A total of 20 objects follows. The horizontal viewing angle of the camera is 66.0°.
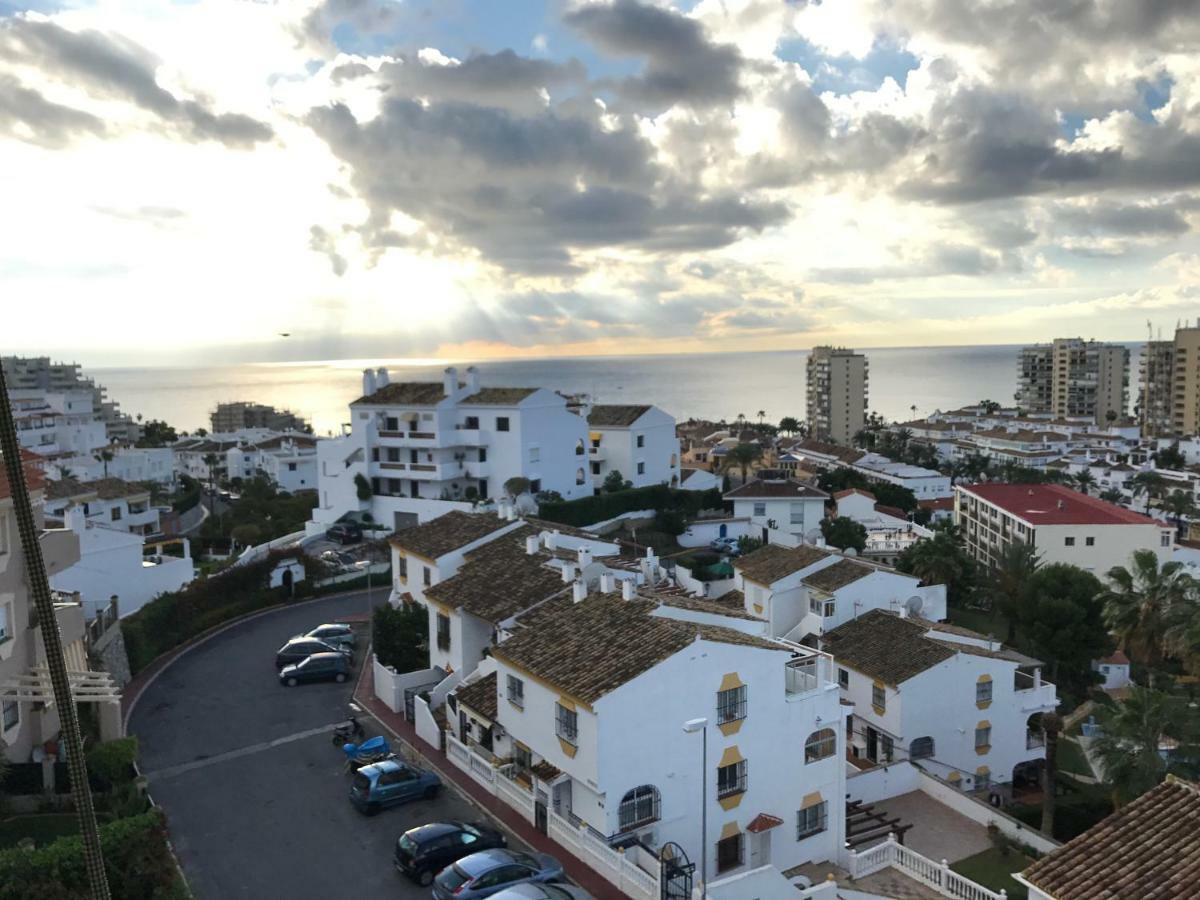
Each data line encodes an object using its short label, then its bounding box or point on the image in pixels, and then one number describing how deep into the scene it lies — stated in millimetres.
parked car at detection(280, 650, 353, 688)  34406
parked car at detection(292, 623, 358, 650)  38756
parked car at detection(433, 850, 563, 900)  18984
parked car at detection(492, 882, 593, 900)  17969
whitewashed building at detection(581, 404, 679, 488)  73000
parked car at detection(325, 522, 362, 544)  61719
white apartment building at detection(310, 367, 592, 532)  65562
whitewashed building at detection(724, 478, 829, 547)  66438
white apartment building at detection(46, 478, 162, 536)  58688
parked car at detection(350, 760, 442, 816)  24047
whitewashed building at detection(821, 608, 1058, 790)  33469
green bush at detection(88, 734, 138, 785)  23625
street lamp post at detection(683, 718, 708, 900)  20864
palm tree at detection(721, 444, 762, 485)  84188
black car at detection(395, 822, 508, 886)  20750
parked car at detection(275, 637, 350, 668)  36156
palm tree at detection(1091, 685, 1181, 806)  27109
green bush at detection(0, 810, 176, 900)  17109
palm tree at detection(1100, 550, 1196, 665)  45656
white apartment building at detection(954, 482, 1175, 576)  66062
